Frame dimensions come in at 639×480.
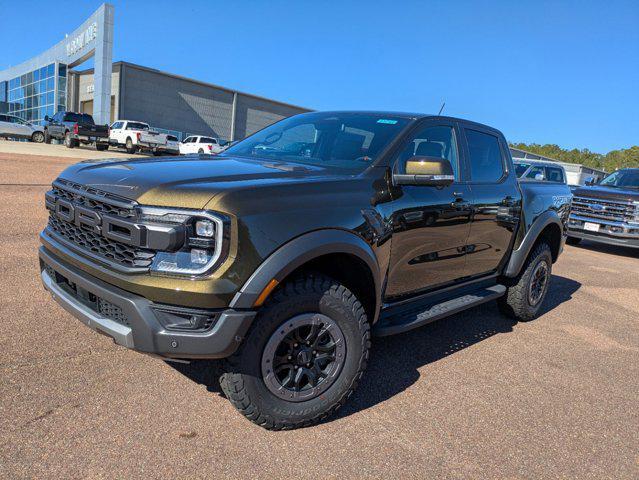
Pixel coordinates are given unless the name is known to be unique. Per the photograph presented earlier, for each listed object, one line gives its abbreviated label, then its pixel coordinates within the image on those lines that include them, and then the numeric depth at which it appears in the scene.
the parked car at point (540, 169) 13.12
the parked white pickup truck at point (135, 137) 26.76
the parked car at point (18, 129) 27.89
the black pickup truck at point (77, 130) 25.73
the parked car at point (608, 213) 10.17
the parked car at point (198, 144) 29.55
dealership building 32.06
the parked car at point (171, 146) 28.09
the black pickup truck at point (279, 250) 2.31
